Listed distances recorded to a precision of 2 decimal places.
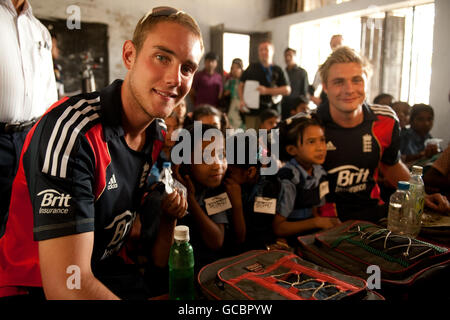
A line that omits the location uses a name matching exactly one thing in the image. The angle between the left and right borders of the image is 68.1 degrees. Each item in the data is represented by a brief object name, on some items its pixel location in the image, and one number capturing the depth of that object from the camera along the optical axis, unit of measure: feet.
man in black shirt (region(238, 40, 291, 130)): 14.37
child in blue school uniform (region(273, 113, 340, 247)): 5.26
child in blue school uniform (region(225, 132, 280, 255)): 5.30
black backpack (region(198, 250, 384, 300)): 2.74
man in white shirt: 5.07
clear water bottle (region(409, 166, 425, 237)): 4.52
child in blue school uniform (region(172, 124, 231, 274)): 4.89
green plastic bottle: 2.92
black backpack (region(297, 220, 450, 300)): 3.35
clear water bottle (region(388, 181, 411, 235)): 4.55
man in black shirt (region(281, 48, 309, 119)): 16.85
